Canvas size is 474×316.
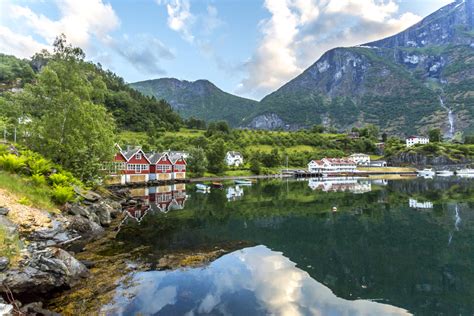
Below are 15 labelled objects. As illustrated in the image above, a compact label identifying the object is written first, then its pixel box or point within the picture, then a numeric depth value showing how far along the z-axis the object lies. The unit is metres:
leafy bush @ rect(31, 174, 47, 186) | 23.66
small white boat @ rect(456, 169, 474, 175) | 121.01
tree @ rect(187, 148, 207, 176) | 87.75
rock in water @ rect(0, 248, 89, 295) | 12.10
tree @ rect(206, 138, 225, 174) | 96.06
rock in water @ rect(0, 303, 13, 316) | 9.87
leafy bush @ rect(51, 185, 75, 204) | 23.12
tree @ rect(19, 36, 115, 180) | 33.34
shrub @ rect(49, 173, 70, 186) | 25.20
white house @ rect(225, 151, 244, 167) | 117.50
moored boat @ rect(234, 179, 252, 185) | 76.50
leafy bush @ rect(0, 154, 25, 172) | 23.83
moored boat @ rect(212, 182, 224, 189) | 67.30
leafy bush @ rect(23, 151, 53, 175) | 25.73
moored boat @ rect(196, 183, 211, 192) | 59.34
